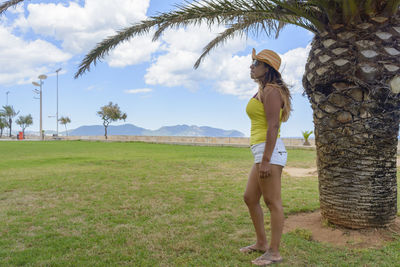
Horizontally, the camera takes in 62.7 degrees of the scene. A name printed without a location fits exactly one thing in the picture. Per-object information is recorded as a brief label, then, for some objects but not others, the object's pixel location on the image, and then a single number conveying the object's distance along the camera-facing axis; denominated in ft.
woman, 10.12
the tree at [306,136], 71.87
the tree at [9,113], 210.59
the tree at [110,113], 165.48
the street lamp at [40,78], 164.66
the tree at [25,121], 225.97
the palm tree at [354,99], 12.93
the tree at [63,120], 211.41
